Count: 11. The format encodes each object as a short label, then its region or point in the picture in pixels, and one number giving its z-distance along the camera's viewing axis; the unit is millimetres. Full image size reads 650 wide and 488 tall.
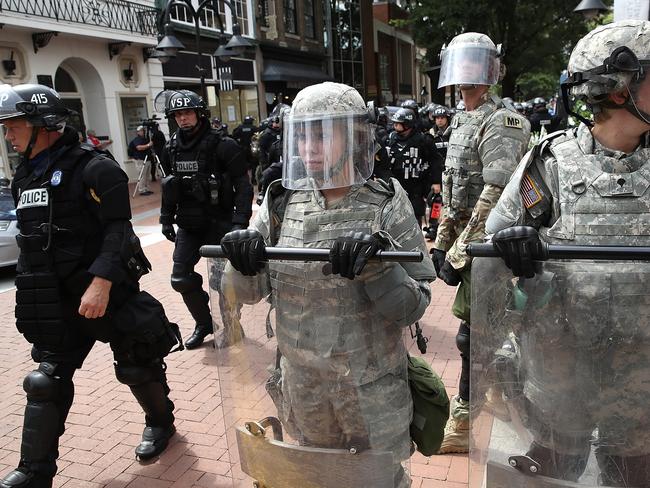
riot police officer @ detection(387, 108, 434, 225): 7758
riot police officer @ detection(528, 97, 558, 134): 14222
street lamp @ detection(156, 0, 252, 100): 10695
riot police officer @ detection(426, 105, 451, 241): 7871
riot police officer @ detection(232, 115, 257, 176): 14391
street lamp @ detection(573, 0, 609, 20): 10648
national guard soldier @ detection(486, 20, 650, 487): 1659
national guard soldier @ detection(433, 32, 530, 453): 3170
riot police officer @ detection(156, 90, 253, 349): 4711
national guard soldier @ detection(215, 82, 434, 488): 1927
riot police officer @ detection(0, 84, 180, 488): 2889
